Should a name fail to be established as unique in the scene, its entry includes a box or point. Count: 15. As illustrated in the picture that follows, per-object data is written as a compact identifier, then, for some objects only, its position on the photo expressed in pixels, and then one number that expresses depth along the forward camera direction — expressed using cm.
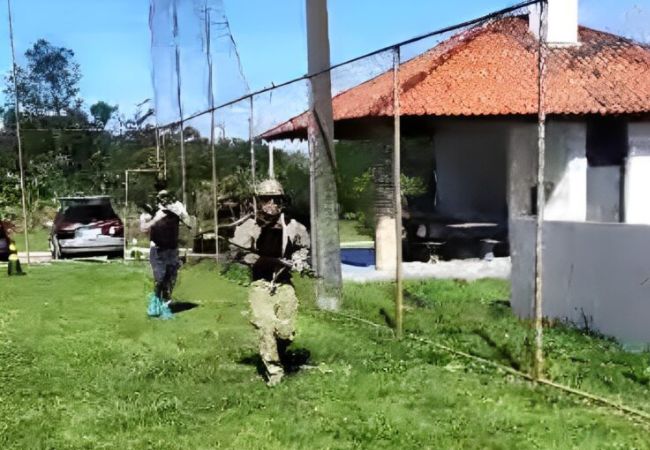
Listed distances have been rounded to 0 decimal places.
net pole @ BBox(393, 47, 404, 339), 919
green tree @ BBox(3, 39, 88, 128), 5684
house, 835
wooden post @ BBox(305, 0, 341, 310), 1169
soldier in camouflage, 762
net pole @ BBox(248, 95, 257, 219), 1437
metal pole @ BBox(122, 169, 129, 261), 2222
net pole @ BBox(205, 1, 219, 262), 1570
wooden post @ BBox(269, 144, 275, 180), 1402
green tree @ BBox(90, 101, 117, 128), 5797
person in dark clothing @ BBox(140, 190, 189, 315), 1165
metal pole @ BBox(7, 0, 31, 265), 2162
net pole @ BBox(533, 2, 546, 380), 688
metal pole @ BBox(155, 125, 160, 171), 2105
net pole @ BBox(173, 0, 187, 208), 1791
